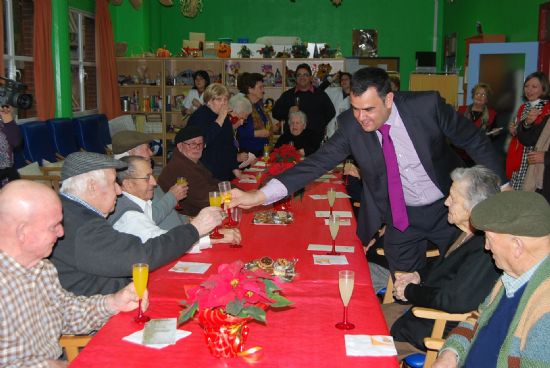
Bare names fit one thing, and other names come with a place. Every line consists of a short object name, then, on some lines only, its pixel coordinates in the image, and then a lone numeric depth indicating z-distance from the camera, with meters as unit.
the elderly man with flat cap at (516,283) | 1.70
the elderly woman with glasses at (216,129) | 5.24
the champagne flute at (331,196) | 3.88
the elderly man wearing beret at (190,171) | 4.37
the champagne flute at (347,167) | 5.16
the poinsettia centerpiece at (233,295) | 1.71
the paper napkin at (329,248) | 3.11
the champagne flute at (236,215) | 3.32
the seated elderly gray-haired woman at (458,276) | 2.54
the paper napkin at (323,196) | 4.65
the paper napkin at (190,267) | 2.75
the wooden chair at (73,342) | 2.27
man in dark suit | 3.11
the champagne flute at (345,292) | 2.09
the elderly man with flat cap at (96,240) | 2.33
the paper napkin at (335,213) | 4.00
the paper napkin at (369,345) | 1.90
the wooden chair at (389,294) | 3.44
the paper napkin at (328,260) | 2.87
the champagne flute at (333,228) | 3.02
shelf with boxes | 11.09
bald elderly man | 1.95
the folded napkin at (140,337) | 1.93
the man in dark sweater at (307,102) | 8.11
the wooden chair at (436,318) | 2.50
